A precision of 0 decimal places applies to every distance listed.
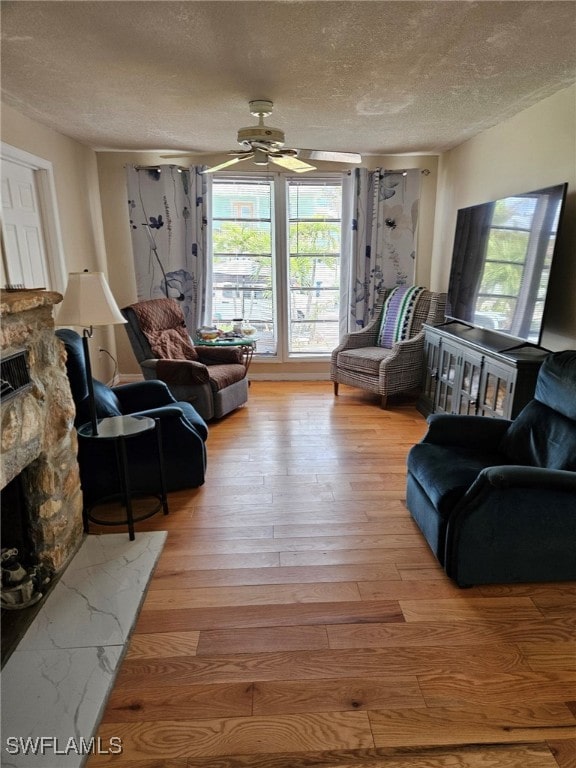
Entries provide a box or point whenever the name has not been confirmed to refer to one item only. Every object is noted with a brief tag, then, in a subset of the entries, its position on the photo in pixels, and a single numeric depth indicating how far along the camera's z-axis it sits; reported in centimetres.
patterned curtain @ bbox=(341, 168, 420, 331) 483
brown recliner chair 398
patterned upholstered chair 432
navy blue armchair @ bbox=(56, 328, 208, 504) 260
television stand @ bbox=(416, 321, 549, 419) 276
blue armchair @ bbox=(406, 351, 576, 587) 193
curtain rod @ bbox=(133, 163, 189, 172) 470
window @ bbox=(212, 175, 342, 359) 500
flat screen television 275
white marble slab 142
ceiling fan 284
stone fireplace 177
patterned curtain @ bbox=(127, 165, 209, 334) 474
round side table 234
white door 324
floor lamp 226
